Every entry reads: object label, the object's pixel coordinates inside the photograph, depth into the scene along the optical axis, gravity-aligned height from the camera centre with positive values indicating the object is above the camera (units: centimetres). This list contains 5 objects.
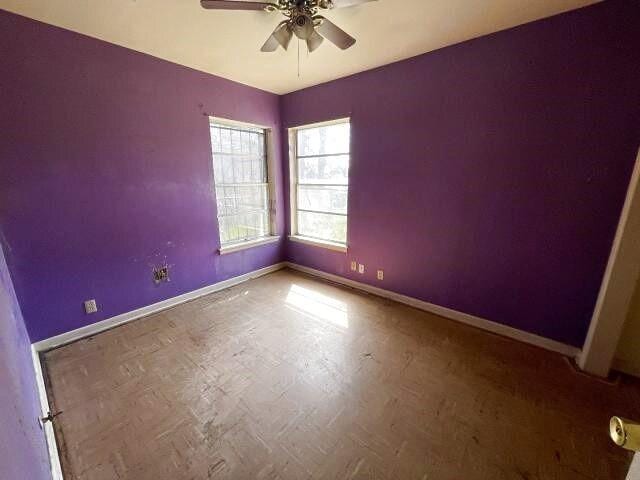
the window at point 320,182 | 338 -6
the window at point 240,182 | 327 -7
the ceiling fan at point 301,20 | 149 +97
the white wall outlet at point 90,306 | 234 -118
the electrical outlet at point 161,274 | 276 -104
